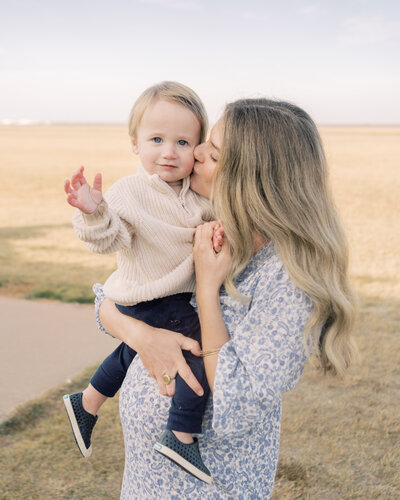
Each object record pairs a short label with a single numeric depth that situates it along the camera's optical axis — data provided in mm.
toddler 1732
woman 1641
